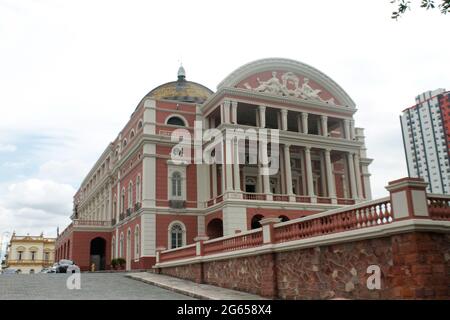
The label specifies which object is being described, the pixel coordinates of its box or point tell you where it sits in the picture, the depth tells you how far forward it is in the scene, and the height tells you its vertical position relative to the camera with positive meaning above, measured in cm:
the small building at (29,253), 8181 +524
